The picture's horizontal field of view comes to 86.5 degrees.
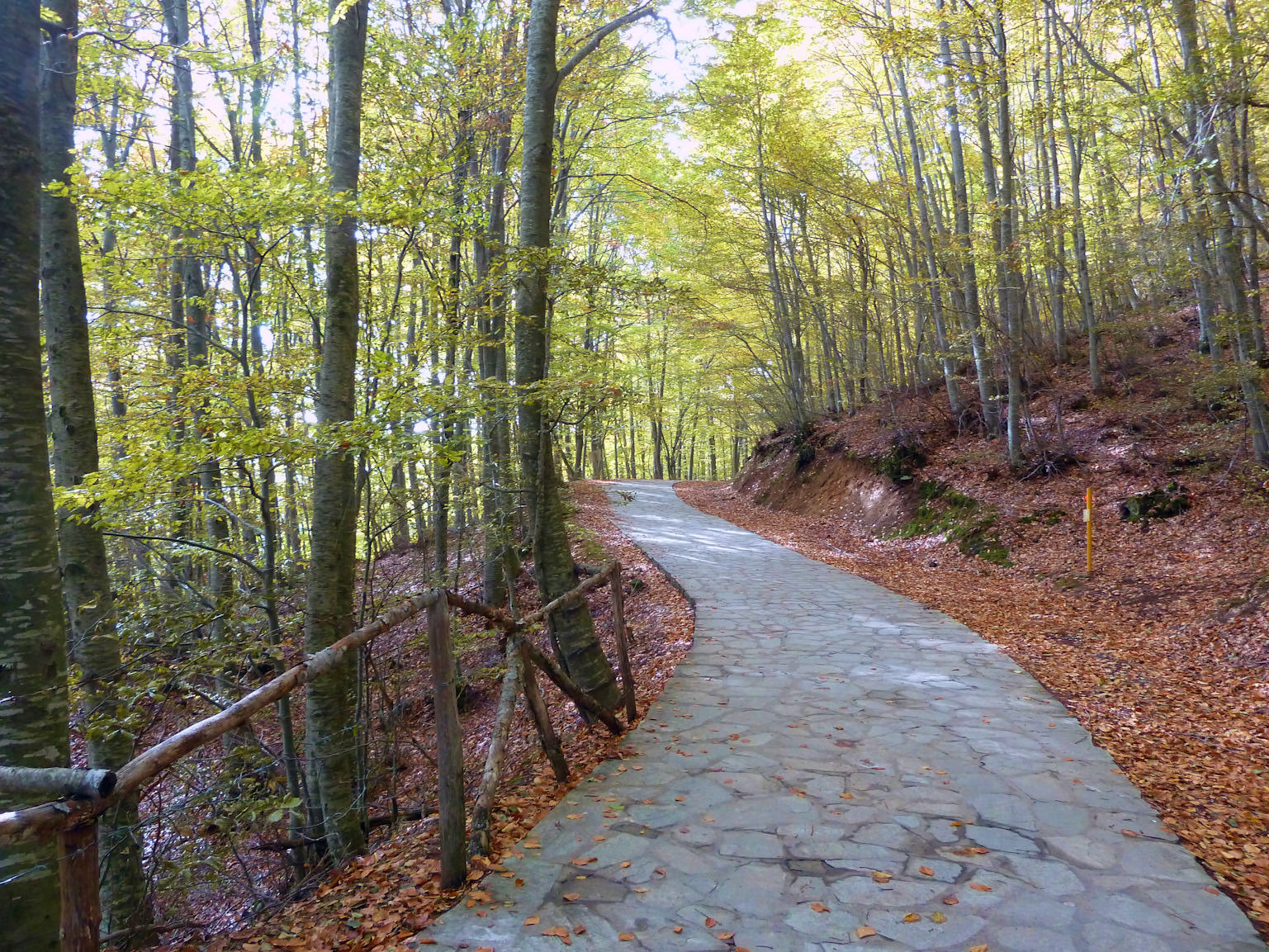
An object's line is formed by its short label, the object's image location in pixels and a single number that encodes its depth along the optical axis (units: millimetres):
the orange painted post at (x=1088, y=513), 8633
